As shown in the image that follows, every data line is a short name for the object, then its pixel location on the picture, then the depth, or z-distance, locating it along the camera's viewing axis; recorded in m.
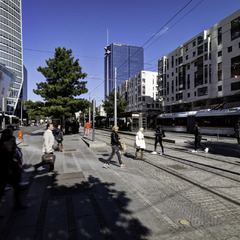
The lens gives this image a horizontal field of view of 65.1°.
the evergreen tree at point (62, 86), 22.81
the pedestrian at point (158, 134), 10.27
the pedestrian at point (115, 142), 7.46
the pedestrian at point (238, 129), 13.29
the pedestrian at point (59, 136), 11.20
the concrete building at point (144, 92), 73.81
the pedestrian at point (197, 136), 10.72
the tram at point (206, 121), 20.86
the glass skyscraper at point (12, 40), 78.75
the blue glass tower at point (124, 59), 142.62
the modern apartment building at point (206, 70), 34.03
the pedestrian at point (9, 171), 3.56
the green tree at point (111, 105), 44.72
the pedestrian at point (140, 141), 8.71
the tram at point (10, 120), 36.88
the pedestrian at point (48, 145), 6.61
